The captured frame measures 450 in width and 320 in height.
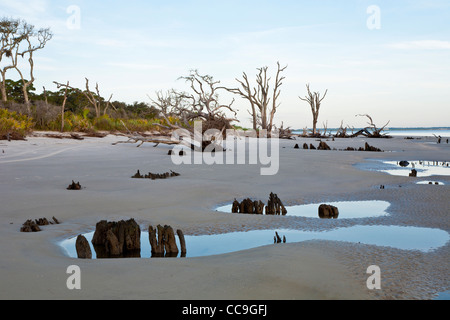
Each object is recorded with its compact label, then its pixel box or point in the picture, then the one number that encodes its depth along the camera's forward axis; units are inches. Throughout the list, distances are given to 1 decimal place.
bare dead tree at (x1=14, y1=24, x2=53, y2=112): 1390.3
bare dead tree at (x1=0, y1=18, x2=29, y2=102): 1349.7
